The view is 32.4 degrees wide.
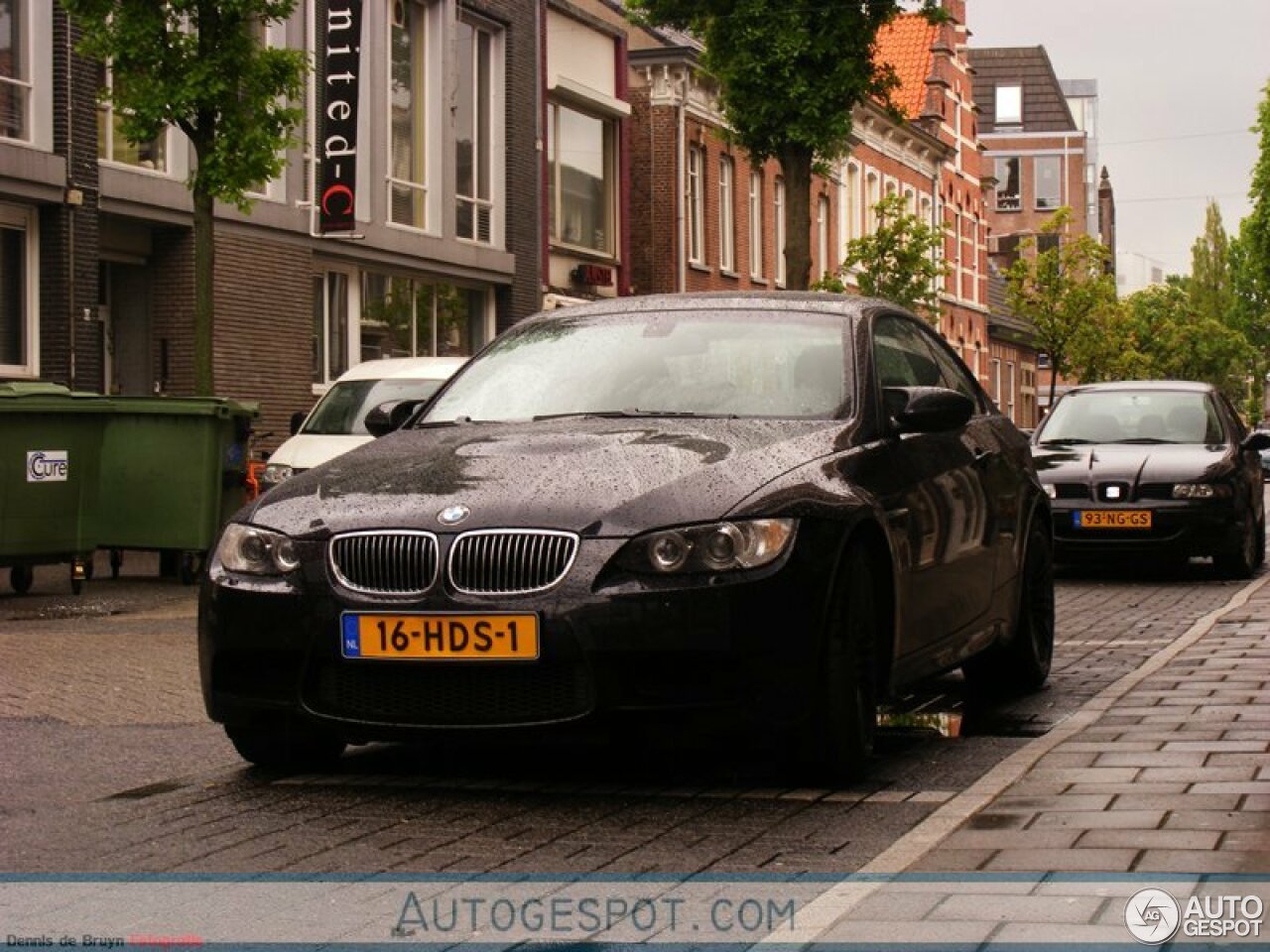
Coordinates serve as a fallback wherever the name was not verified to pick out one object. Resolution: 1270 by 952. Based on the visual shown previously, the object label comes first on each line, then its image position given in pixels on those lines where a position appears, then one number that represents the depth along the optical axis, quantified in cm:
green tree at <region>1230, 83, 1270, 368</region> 6869
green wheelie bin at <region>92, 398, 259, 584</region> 1634
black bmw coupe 620
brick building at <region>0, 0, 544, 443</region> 2103
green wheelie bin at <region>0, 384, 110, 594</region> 1476
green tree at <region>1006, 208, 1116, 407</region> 5894
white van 1744
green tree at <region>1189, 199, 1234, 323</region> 13650
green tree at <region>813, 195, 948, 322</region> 3934
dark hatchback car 1641
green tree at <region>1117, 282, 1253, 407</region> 8875
